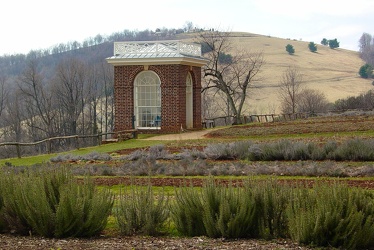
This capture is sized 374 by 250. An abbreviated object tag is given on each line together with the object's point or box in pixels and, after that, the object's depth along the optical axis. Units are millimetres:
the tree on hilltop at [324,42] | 129625
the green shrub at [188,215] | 8938
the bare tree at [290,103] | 58469
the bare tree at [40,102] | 67125
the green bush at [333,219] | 7945
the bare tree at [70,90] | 68625
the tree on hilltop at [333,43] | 125250
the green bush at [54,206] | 8883
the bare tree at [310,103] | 57797
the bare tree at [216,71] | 42625
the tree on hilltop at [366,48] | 117775
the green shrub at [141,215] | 9031
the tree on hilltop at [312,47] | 116750
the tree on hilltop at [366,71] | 97188
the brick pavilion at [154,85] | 33688
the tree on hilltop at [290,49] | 110125
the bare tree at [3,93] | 77000
